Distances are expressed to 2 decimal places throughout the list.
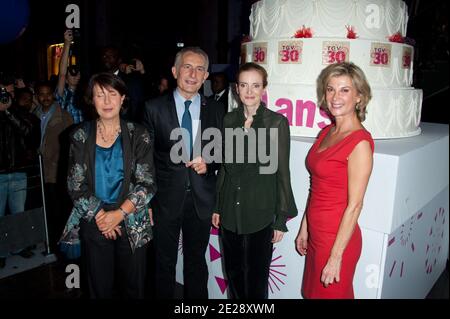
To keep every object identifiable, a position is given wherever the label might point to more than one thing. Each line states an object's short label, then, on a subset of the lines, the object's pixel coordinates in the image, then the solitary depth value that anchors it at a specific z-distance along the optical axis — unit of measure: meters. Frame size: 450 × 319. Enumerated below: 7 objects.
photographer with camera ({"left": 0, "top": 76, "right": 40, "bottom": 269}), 4.40
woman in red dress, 2.34
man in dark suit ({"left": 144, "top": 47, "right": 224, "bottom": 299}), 2.88
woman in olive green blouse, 2.65
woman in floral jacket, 2.64
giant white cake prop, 3.32
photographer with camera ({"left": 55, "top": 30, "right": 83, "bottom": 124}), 4.71
